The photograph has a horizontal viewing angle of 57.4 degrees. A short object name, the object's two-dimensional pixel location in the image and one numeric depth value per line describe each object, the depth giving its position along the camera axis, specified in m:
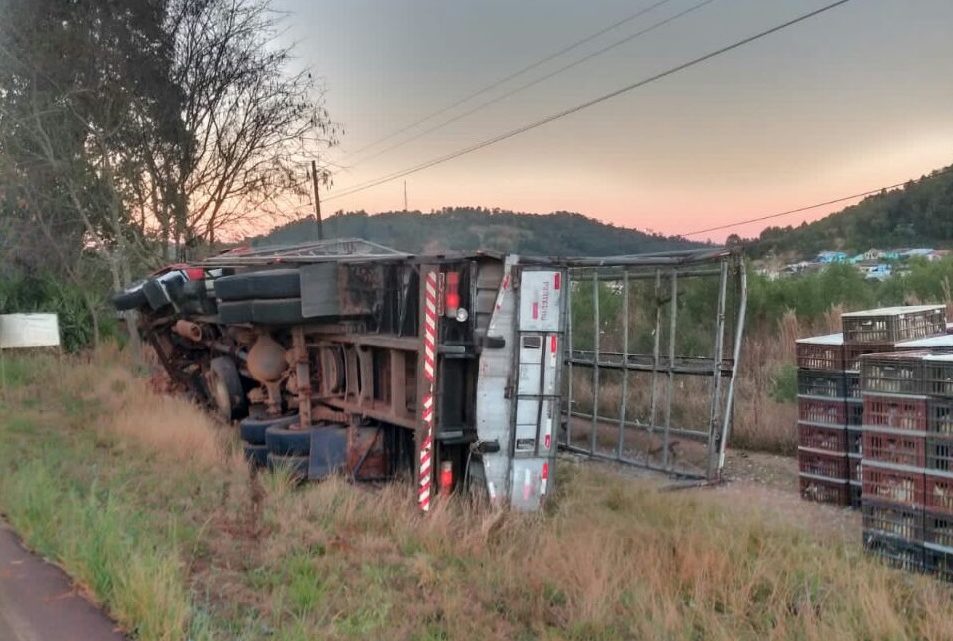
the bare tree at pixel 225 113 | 19.38
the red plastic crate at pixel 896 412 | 6.30
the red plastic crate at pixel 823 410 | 8.74
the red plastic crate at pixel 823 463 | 8.74
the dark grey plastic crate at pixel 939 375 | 6.09
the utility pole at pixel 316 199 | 20.39
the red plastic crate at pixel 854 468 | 8.62
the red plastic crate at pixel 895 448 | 6.28
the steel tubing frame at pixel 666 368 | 9.88
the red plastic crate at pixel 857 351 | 8.50
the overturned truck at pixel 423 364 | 8.02
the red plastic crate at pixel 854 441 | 8.64
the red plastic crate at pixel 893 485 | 6.29
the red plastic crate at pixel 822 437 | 8.75
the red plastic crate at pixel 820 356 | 8.83
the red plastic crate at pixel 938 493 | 6.05
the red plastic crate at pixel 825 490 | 8.77
